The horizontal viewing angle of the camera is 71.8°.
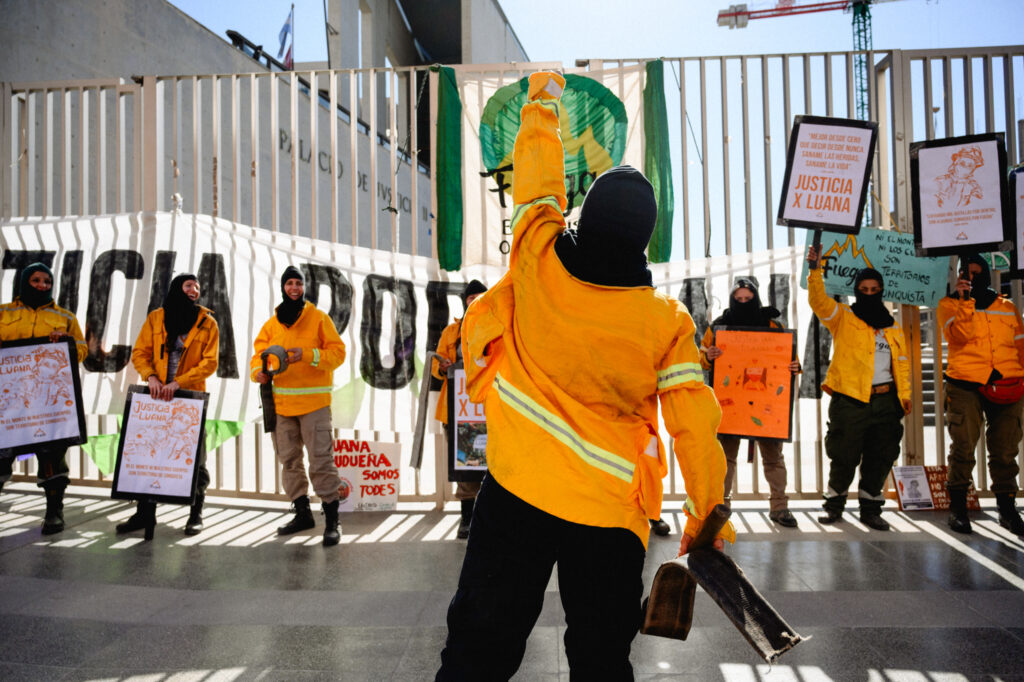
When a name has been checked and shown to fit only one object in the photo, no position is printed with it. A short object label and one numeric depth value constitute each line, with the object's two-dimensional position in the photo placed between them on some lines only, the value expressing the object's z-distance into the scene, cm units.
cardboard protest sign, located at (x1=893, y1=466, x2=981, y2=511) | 594
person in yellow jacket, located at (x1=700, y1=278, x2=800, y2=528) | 562
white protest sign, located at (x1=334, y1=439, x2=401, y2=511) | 601
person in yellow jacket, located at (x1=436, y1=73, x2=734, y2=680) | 203
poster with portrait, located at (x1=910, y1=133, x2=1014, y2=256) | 555
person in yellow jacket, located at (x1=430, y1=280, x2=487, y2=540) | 556
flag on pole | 1673
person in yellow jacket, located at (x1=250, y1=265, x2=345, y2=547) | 539
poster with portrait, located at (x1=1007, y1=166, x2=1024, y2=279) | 554
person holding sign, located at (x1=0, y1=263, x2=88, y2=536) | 548
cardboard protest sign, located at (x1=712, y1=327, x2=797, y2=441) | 549
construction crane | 5388
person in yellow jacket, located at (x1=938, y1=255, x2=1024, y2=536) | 543
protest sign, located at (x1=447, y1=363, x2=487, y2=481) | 545
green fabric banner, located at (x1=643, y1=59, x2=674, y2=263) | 609
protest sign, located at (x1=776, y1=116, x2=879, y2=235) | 532
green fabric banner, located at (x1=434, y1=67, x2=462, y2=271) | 618
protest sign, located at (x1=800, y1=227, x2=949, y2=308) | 592
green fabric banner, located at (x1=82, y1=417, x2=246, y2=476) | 613
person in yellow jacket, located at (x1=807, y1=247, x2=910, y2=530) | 552
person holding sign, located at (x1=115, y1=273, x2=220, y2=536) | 541
